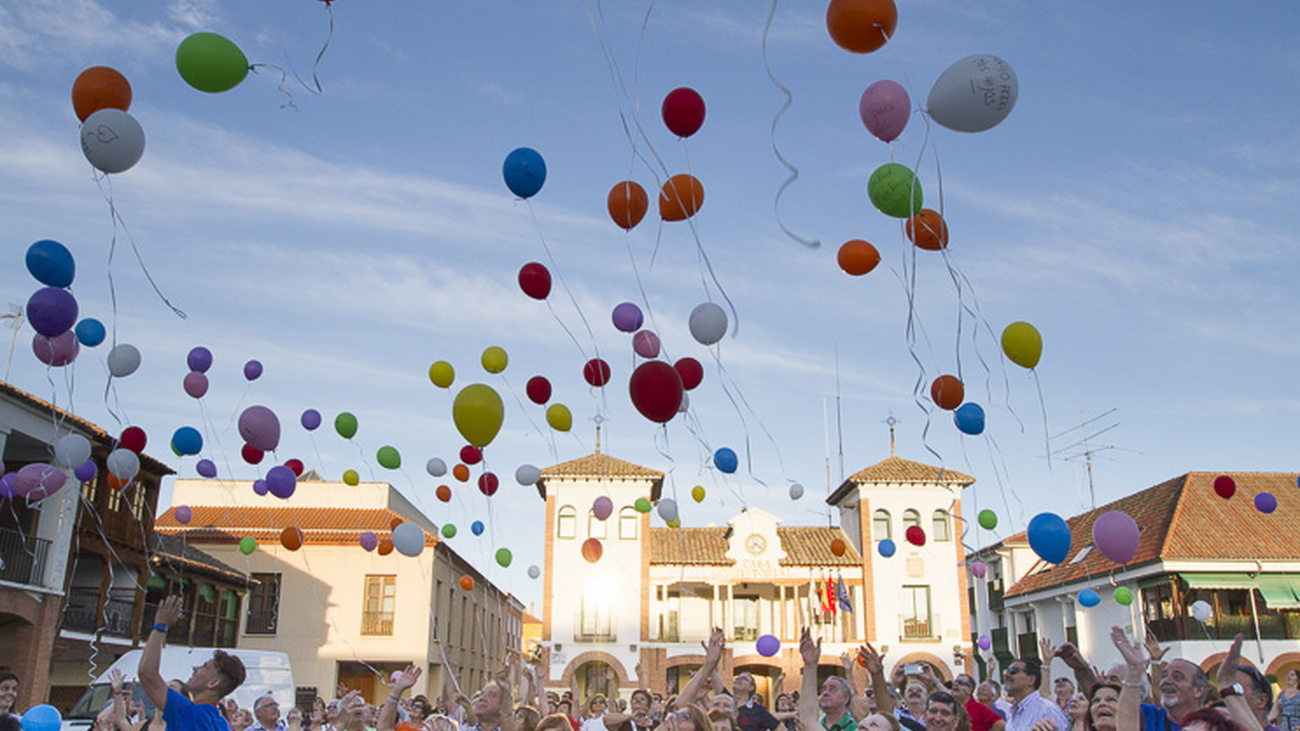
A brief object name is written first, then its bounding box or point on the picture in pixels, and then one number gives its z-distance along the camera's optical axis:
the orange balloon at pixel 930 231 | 9.67
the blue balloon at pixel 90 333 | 11.51
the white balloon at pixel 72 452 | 11.94
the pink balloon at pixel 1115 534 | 9.37
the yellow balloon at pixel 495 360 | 13.25
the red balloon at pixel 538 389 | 13.48
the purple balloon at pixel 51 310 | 9.41
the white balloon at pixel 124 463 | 12.73
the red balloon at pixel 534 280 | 11.43
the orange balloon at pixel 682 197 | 9.99
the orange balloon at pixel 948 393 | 11.12
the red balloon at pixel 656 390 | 8.94
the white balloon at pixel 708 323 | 11.11
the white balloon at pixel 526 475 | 16.94
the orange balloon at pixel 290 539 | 16.53
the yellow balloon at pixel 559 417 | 13.72
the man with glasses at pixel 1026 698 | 6.74
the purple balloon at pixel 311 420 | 14.85
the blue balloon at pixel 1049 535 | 9.07
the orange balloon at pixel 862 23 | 7.53
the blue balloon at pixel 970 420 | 11.42
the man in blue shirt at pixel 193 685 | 4.86
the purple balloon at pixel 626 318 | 12.47
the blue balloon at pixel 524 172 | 9.60
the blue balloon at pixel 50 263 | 9.35
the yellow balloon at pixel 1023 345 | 9.95
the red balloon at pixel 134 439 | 13.07
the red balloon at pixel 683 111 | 9.23
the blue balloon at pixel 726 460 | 14.49
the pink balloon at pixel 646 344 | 12.43
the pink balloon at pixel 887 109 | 8.43
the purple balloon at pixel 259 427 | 10.95
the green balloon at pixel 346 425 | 15.09
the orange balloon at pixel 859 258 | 10.02
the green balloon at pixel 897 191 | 8.73
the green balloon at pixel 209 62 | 7.97
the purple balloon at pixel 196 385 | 13.12
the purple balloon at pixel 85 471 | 12.47
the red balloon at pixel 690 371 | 11.94
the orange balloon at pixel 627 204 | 10.03
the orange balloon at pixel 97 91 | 8.60
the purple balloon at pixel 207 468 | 13.97
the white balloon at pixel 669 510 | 16.81
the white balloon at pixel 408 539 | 13.26
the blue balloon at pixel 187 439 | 12.23
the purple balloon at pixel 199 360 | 13.12
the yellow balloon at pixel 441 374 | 13.25
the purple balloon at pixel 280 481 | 13.80
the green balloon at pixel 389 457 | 15.16
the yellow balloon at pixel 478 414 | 9.52
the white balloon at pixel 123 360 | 11.90
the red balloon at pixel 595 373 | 13.04
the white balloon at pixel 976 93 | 7.76
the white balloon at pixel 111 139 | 8.30
